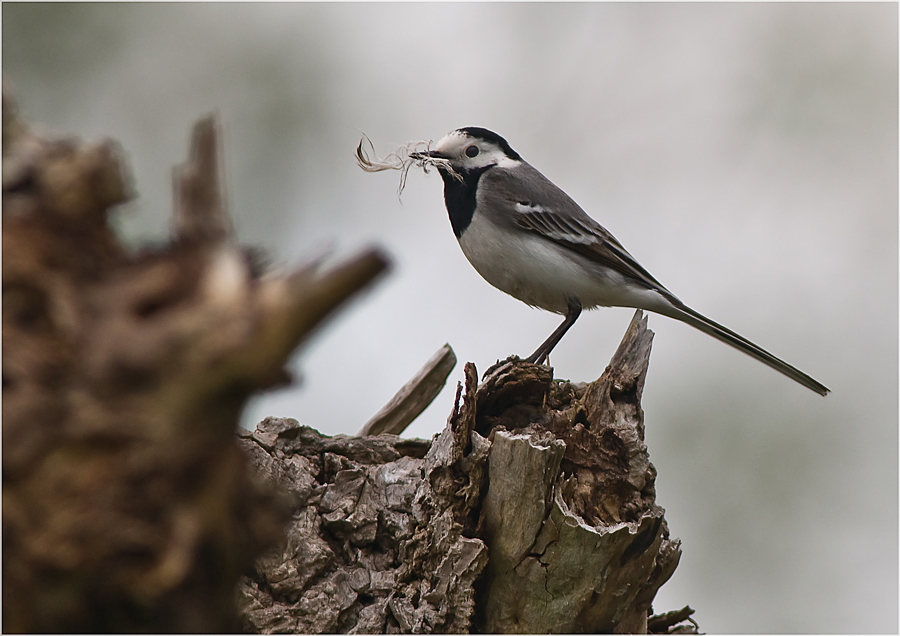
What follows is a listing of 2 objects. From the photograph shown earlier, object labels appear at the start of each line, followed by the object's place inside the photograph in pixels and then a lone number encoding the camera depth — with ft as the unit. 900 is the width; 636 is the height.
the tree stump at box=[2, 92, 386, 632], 7.39
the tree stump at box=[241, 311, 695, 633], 17.38
